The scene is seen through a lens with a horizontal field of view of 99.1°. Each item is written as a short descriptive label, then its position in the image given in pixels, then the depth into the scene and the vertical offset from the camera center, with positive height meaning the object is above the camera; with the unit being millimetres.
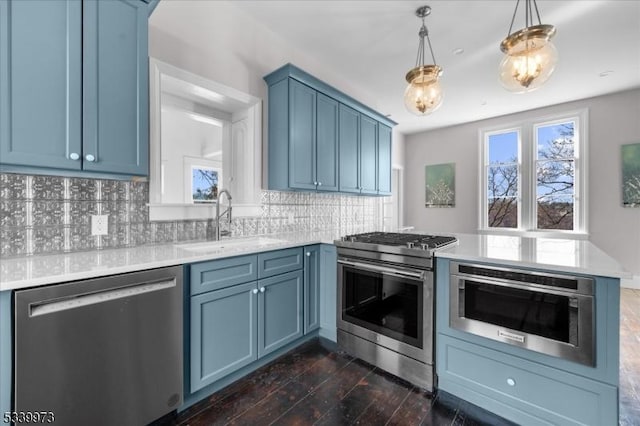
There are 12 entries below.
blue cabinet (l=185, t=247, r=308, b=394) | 1605 -669
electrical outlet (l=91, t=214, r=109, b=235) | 1684 -74
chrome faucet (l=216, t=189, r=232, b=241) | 2252 -7
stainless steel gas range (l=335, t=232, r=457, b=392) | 1802 -659
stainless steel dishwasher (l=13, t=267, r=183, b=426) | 1073 -612
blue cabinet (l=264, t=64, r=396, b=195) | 2613 +831
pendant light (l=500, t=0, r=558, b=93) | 1720 +1030
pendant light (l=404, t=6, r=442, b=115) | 2166 +996
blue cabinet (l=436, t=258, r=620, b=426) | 1259 -871
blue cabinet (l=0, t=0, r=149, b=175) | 1219 +632
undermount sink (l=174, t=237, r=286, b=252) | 1991 -253
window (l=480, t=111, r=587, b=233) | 4629 +661
